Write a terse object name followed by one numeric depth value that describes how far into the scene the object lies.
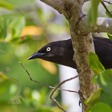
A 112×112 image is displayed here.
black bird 5.80
